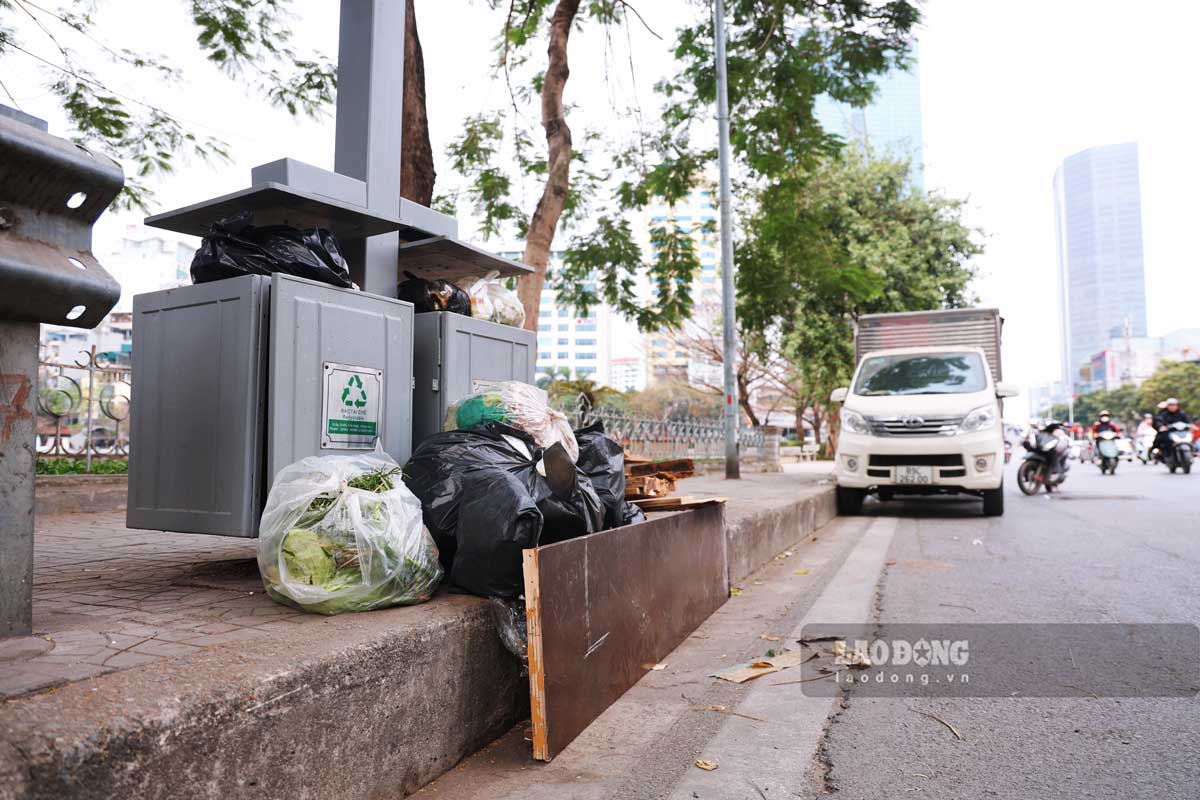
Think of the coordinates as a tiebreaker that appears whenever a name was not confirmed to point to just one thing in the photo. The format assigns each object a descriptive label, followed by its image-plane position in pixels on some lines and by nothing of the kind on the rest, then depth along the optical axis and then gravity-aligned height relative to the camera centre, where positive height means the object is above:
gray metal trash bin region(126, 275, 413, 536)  2.80 +0.20
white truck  8.36 +0.16
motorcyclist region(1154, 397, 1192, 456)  17.66 +0.53
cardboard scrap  3.11 -0.97
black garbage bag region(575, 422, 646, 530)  3.19 -0.14
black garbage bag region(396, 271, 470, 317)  3.73 +0.73
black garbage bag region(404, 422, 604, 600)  2.41 -0.21
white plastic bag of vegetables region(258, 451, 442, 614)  2.27 -0.33
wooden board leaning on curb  2.23 -0.65
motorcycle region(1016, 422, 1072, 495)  11.41 -0.32
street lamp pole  11.70 +2.02
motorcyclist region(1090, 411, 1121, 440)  17.78 +0.37
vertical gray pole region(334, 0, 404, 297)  3.57 +1.58
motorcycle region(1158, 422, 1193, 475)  17.12 -0.15
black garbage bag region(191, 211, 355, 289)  2.88 +0.73
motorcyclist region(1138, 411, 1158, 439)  22.48 +0.41
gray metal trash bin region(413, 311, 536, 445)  3.59 +0.37
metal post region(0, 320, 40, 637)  1.84 -0.06
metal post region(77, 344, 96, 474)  6.24 +0.10
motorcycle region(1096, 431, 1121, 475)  17.44 -0.20
